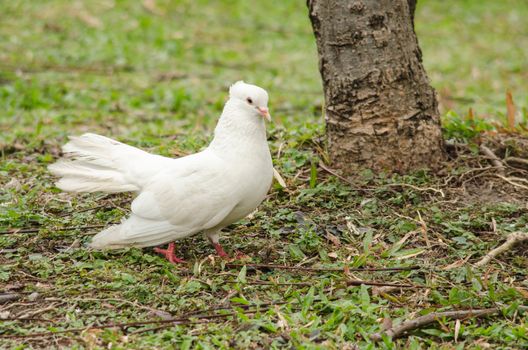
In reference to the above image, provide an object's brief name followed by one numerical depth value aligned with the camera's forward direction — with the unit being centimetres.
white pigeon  879
